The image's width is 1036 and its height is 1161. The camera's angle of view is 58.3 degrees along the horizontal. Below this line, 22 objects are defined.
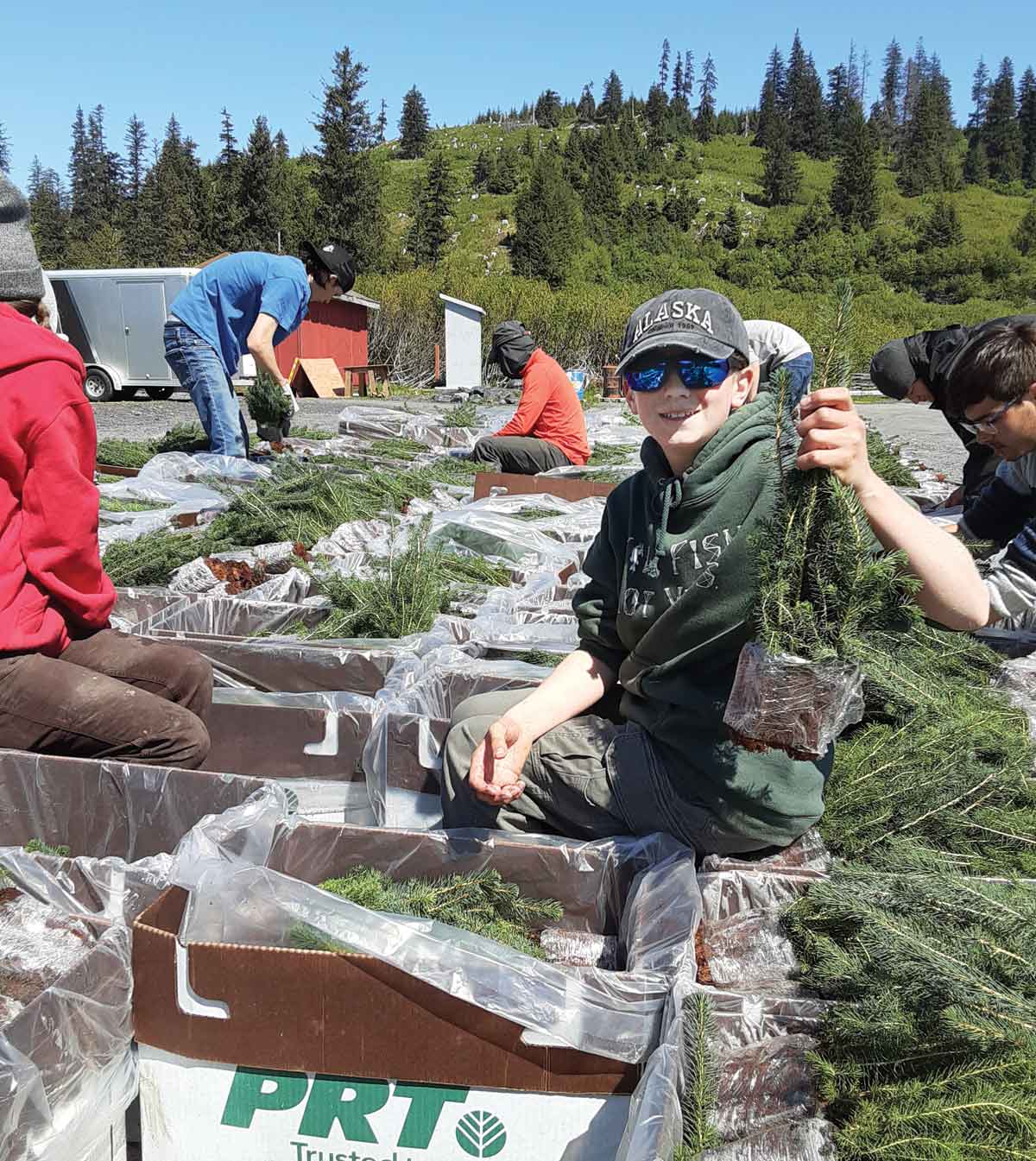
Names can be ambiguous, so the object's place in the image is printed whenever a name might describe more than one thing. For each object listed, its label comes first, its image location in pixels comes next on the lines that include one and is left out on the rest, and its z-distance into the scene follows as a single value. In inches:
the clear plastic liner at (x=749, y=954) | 63.4
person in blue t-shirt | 236.8
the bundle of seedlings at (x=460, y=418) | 386.0
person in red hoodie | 81.5
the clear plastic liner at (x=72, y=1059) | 52.4
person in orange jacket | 270.8
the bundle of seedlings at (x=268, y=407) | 279.3
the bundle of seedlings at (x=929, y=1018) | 47.1
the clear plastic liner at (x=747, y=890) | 69.4
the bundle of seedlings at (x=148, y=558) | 152.6
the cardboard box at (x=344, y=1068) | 56.4
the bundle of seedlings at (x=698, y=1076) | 51.9
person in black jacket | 181.4
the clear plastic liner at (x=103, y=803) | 83.2
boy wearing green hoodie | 64.9
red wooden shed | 1020.5
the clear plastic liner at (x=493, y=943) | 56.1
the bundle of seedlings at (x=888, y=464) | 233.5
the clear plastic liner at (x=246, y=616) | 139.9
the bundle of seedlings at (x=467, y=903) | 68.0
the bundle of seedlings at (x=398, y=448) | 298.7
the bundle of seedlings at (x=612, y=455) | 309.9
